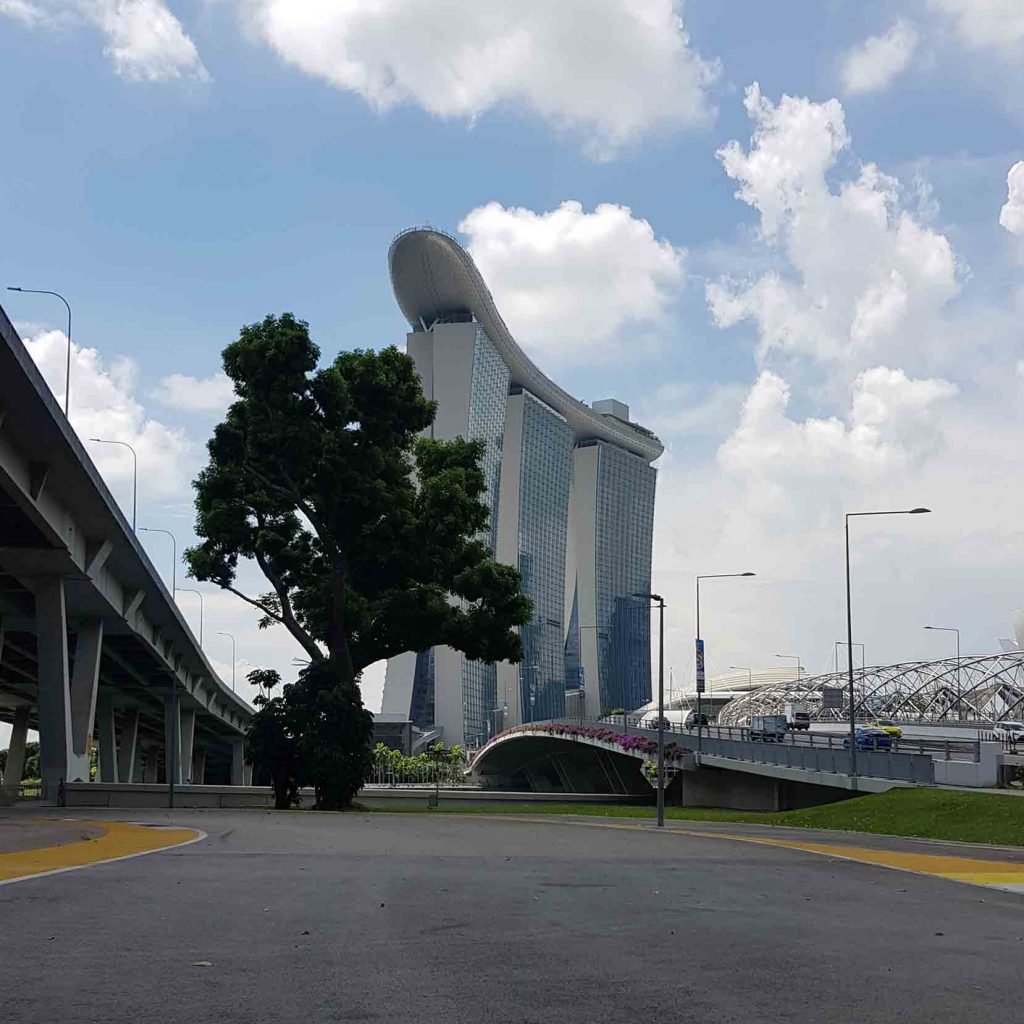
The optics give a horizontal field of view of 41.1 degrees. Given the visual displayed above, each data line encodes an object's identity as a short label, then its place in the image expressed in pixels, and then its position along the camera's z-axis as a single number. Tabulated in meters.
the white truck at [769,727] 65.77
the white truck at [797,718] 91.76
